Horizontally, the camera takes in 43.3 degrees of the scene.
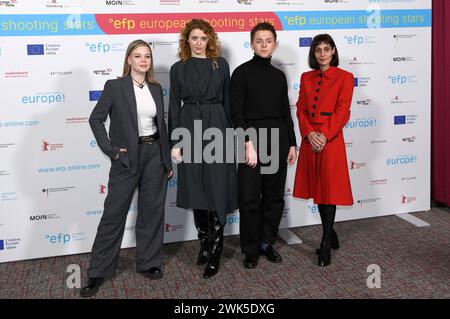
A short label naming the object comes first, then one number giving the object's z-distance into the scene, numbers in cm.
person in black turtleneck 325
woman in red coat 335
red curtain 443
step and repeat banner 355
